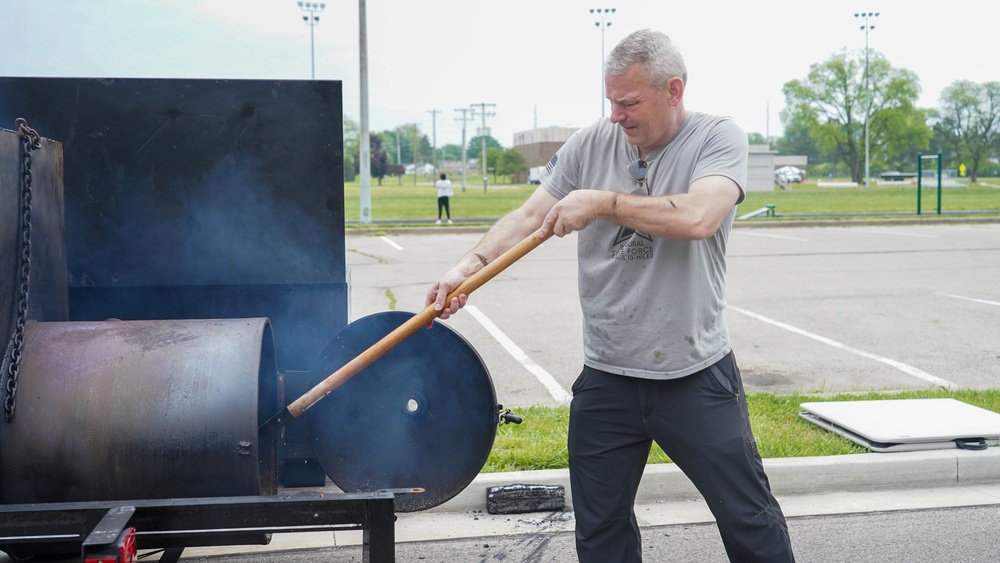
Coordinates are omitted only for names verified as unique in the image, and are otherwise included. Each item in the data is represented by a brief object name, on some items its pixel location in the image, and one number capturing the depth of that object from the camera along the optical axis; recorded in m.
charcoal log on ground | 4.17
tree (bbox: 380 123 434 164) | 121.29
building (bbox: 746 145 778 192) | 59.16
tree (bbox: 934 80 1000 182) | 80.06
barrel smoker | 2.51
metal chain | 2.53
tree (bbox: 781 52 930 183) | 87.81
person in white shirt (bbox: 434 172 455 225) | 24.09
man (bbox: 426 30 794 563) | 2.55
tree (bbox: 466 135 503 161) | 145.10
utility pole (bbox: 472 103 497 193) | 80.25
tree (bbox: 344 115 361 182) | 74.34
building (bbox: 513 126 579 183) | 99.62
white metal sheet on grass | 4.66
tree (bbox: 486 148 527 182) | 95.06
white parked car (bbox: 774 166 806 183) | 79.50
